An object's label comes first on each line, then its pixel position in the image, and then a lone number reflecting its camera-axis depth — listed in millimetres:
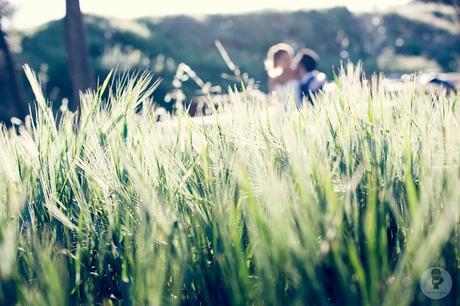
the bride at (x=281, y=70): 6410
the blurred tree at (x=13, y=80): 12297
